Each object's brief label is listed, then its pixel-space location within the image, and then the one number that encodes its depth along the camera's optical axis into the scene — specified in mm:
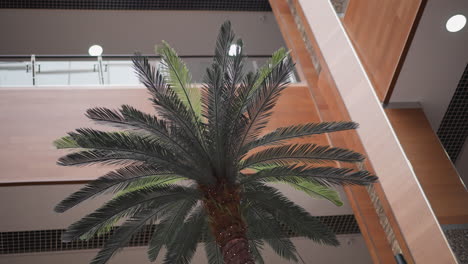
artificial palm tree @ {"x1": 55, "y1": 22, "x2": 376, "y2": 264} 7473
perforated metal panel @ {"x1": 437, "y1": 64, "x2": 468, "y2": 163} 7953
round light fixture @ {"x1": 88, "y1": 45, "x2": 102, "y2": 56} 16725
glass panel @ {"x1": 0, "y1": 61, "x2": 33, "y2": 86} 11680
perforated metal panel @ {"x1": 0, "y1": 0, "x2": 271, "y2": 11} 16125
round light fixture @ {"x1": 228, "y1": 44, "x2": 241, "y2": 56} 7676
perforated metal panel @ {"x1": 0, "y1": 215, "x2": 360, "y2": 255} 11023
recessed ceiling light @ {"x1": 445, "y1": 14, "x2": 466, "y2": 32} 7207
